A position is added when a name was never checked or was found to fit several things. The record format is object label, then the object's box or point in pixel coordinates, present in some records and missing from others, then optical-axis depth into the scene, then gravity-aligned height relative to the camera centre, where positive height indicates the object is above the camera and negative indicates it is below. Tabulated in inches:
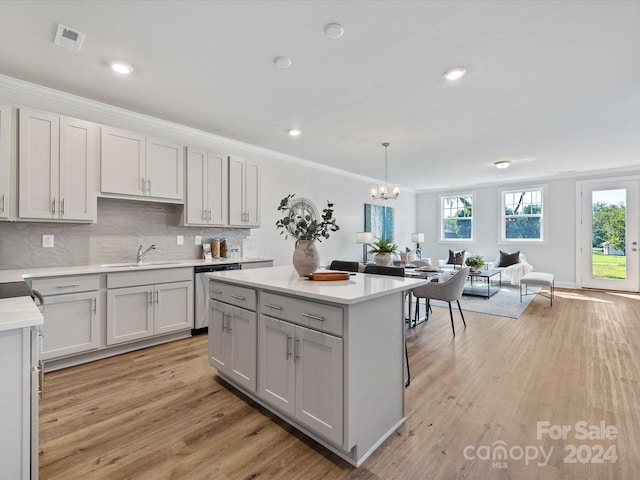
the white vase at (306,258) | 87.4 -4.9
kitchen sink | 122.9 -10.6
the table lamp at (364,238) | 253.3 +2.7
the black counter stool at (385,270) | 101.5 -10.1
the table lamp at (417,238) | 330.0 +3.9
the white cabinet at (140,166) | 120.7 +31.8
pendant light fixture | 206.6 +34.3
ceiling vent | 81.9 +56.6
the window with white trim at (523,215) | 288.2 +26.9
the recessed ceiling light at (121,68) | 97.6 +56.8
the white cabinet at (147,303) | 115.0 -26.1
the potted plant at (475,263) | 233.9 -16.6
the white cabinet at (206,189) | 145.7 +26.0
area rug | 185.3 -41.9
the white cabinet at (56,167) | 103.0 +26.1
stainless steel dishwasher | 138.6 -25.8
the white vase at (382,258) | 180.2 -10.1
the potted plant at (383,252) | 178.7 -6.4
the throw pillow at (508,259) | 276.8 -15.4
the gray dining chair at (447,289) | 141.6 -22.7
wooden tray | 83.5 -9.9
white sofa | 260.7 -24.1
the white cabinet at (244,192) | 162.1 +26.8
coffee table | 222.0 -38.1
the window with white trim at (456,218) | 332.8 +27.1
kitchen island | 61.0 -25.9
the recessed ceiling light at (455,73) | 99.6 +56.9
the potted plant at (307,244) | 87.4 -1.1
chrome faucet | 137.1 -6.0
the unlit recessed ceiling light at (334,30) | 79.2 +56.4
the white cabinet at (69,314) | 100.7 -26.1
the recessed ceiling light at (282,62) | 94.7 +56.9
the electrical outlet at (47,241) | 115.2 -0.6
